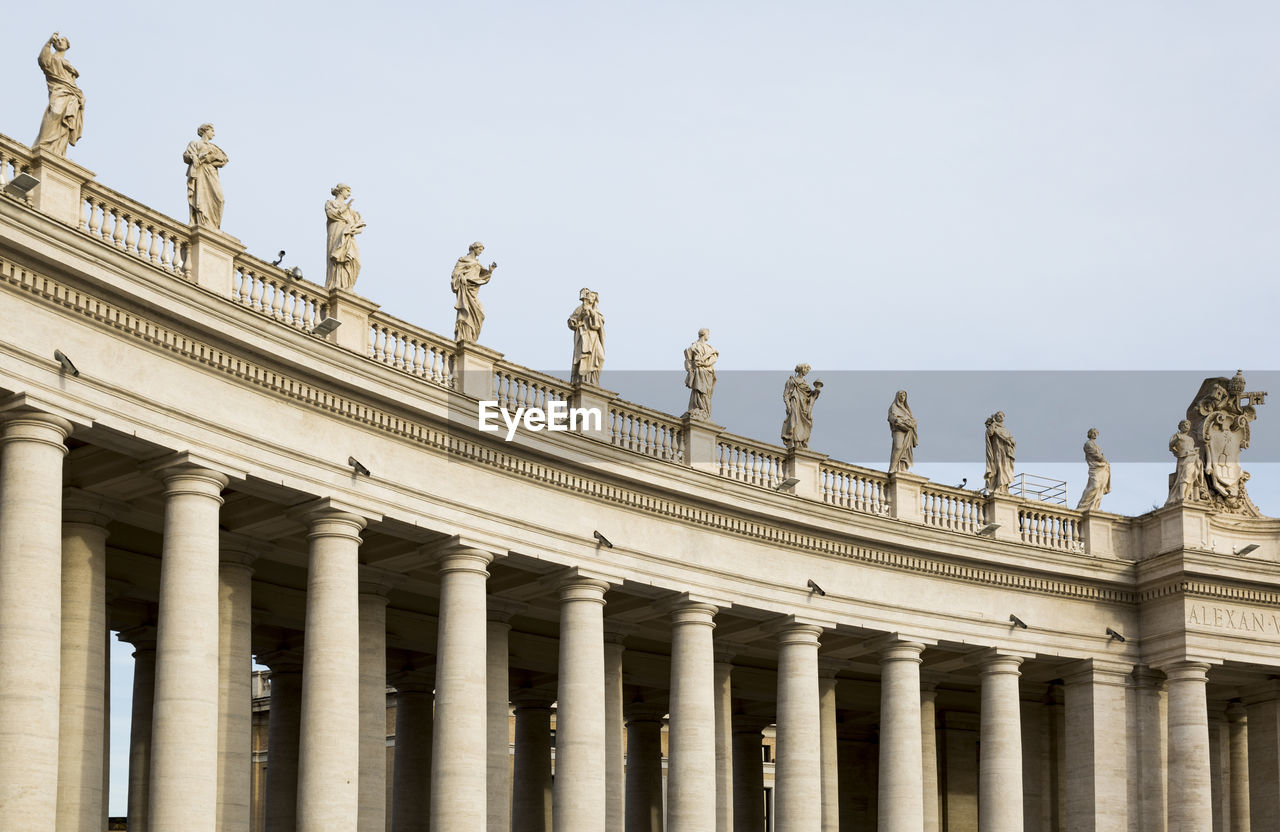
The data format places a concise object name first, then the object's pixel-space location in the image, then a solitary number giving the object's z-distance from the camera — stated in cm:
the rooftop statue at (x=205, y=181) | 5350
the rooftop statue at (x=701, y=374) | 6900
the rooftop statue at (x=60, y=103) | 4928
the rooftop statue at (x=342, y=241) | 5794
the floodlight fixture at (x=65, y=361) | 4672
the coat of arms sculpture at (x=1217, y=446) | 7838
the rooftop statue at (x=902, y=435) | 7450
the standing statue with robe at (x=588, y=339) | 6519
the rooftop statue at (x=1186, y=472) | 7781
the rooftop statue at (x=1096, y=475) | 7931
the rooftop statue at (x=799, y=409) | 7125
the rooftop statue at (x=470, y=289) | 6228
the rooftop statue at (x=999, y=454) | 7744
